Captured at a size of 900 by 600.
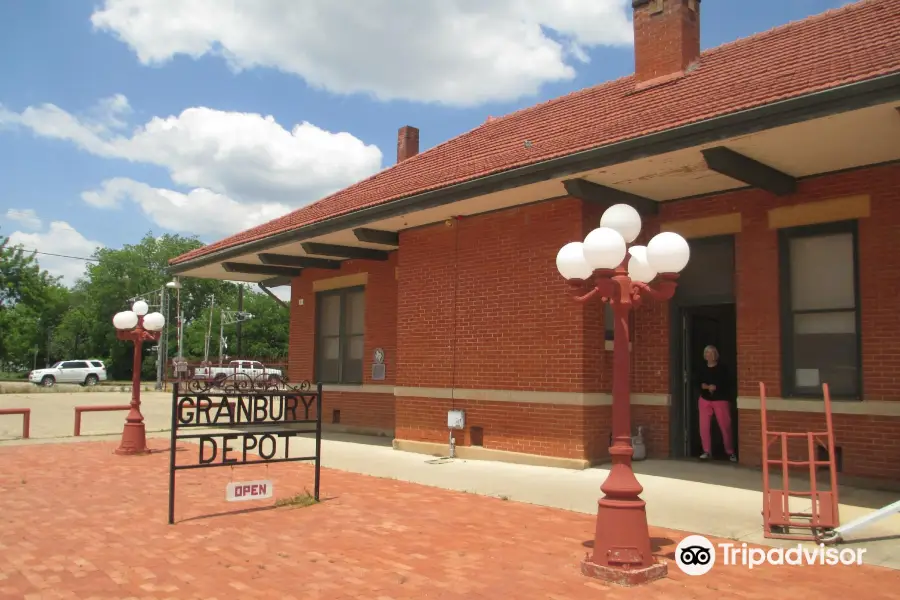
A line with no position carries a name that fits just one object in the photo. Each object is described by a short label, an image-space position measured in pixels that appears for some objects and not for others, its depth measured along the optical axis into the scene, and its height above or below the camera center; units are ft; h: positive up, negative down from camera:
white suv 152.15 -3.75
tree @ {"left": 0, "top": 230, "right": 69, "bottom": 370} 187.73 +14.17
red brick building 26.61 +5.72
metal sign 23.81 -2.07
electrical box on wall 37.40 -3.04
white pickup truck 142.20 -2.19
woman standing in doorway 33.27 -1.62
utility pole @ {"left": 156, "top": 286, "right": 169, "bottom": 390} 144.41 -3.08
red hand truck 20.24 -4.14
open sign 24.39 -4.52
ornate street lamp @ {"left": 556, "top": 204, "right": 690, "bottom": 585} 17.22 +1.25
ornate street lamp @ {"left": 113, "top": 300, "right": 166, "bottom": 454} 40.70 +1.20
